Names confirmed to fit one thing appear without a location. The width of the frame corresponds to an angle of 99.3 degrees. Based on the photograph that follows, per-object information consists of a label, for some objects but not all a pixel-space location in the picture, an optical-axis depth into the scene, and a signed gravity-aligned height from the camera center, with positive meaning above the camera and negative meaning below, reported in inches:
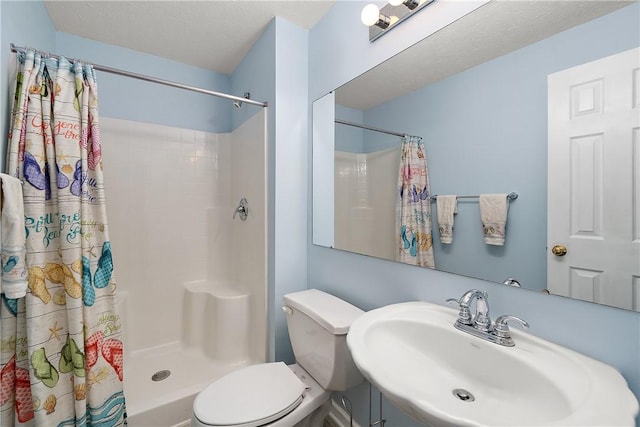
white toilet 40.8 -29.9
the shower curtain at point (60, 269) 41.8 -9.7
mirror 26.2 +11.3
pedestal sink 20.1 -15.4
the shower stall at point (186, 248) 70.6 -11.6
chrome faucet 29.2 -13.2
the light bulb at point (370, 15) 44.8 +32.0
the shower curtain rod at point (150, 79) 44.0 +26.6
